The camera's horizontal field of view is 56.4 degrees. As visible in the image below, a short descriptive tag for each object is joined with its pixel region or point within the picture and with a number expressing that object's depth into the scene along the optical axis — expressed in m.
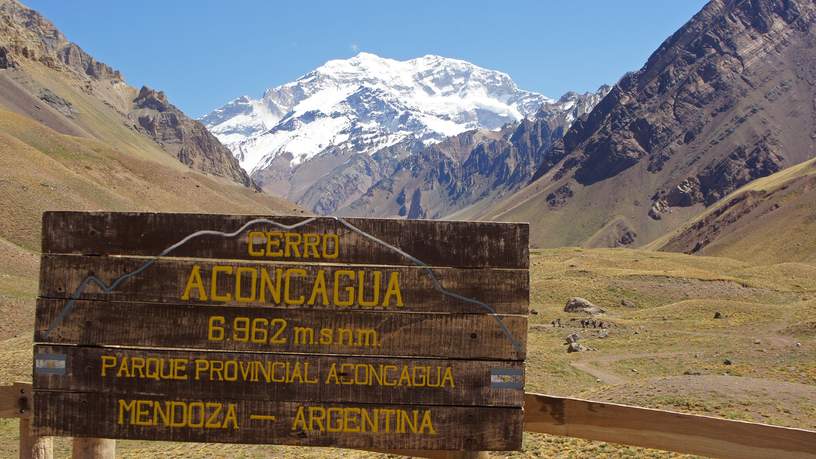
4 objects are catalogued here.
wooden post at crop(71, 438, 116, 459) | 6.43
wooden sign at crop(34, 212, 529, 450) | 6.07
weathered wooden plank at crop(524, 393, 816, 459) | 6.19
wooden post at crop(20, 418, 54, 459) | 6.74
